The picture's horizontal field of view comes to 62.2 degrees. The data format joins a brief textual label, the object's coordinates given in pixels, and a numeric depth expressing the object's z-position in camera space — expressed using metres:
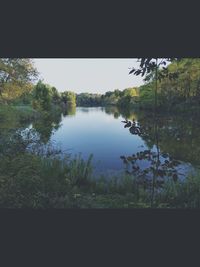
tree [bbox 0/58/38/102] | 5.75
